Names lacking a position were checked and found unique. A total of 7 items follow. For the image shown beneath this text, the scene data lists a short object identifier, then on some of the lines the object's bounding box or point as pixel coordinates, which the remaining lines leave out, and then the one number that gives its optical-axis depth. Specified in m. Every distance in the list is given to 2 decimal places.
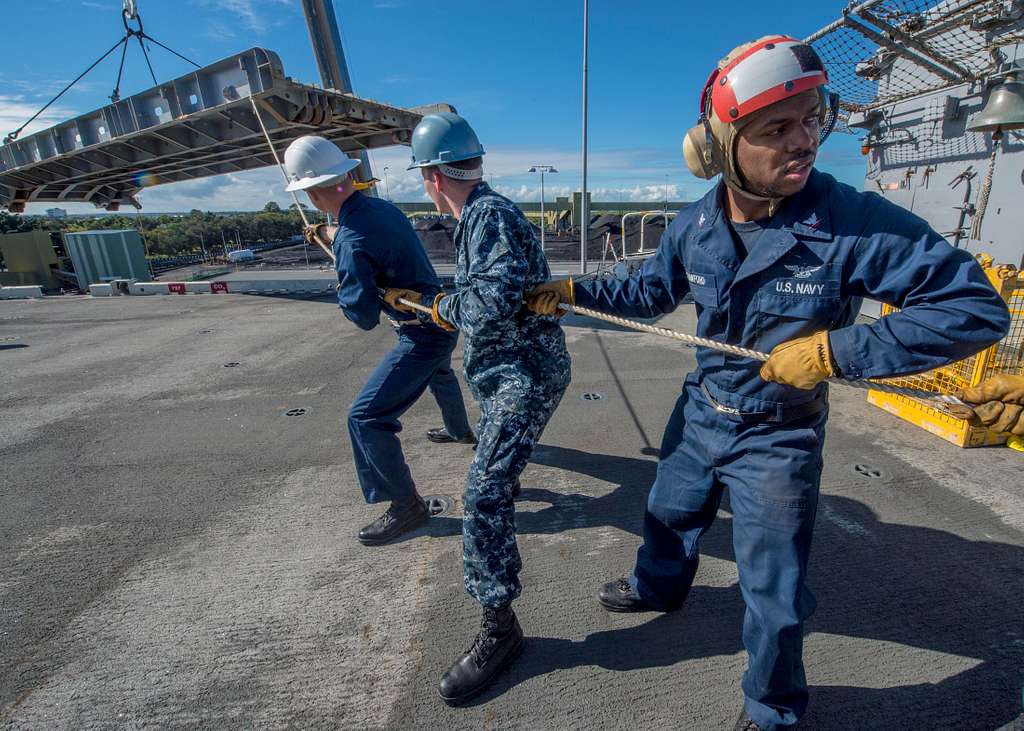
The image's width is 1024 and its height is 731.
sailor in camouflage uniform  1.90
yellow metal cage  3.50
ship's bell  4.53
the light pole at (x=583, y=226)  12.73
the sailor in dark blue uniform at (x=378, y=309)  2.76
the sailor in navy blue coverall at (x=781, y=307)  1.28
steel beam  8.89
